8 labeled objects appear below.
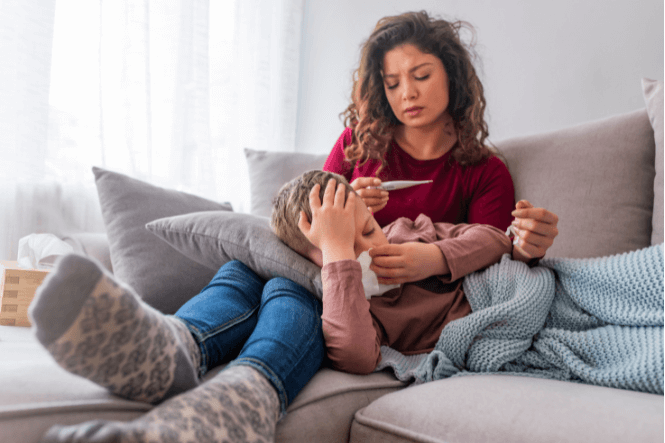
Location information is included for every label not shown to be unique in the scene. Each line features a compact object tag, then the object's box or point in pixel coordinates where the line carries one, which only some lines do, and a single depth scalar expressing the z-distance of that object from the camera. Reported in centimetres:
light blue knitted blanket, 74
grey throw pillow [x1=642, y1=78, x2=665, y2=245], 106
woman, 130
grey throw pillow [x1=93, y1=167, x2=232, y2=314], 122
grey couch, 50
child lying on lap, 79
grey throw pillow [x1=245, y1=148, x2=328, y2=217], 165
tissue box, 115
